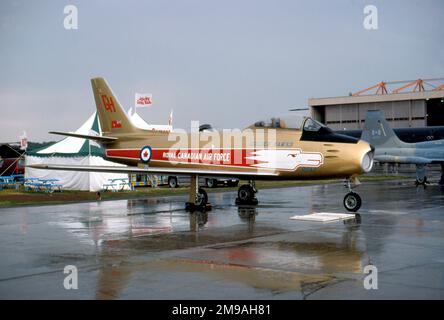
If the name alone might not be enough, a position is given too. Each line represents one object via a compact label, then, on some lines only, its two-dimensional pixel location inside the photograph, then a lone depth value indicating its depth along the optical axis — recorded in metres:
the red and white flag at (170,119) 40.94
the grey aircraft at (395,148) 31.02
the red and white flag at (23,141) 30.37
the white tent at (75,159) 27.58
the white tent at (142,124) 34.94
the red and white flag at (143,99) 39.09
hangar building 88.81
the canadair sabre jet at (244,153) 14.92
